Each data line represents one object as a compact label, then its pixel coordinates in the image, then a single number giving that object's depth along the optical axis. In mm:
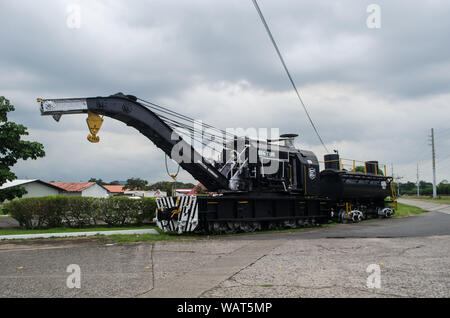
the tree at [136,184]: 69850
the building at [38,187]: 35938
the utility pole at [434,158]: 61081
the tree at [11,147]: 13336
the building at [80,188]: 41078
